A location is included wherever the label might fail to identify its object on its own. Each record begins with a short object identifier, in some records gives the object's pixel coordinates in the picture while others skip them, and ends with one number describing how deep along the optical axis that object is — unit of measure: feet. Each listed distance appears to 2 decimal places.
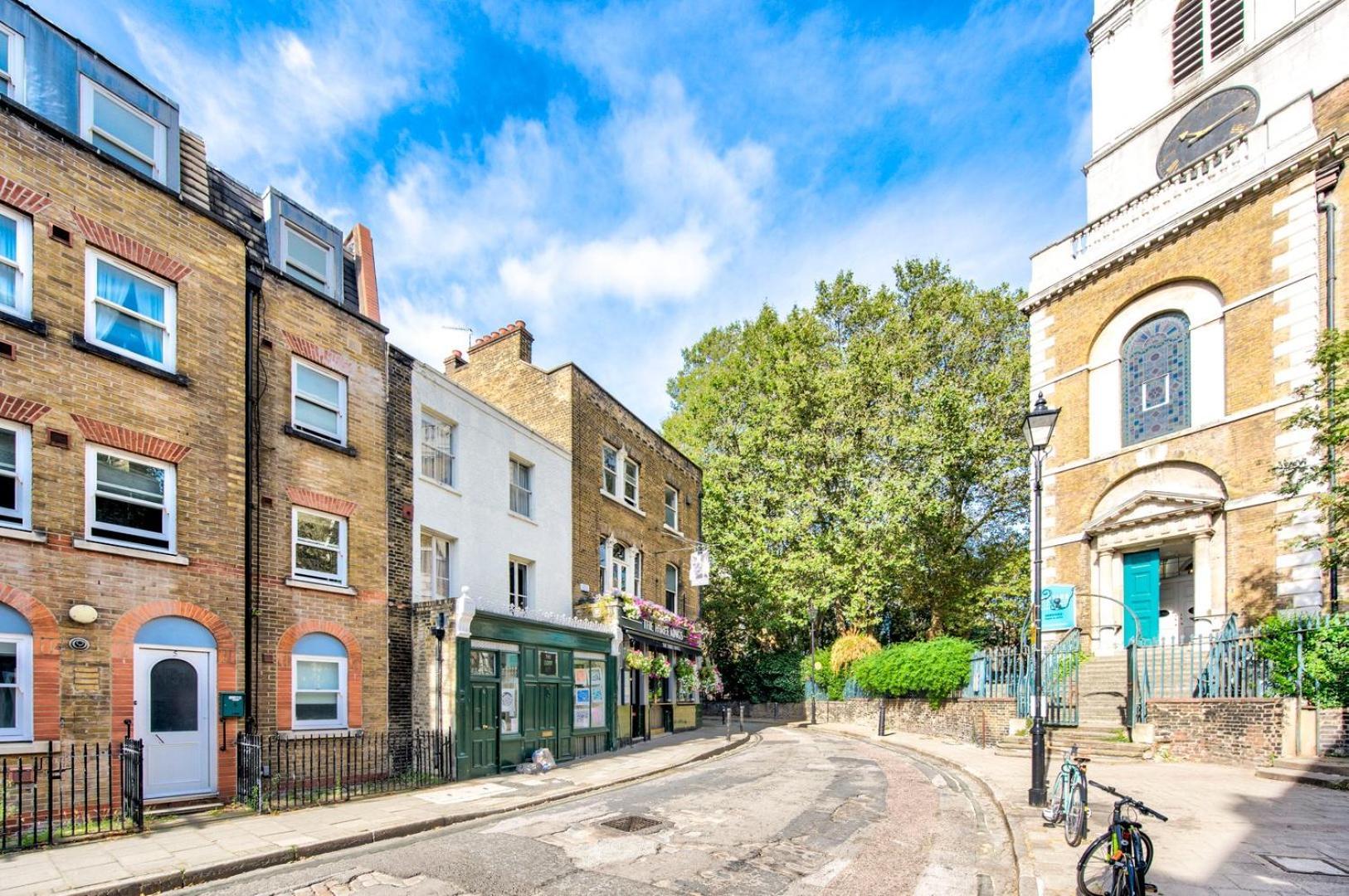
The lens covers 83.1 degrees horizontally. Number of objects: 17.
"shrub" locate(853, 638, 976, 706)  69.67
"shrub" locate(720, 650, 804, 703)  106.52
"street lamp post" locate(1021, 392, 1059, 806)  34.50
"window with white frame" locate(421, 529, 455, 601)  49.57
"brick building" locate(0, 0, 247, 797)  30.37
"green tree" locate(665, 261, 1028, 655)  86.22
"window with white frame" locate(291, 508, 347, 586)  41.08
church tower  54.24
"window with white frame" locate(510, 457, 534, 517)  59.72
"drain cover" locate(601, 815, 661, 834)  30.73
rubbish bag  47.01
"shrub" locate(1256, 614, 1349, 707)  41.11
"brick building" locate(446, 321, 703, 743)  66.59
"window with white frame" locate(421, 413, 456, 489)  50.90
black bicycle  18.66
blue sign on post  65.62
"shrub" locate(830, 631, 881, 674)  85.84
